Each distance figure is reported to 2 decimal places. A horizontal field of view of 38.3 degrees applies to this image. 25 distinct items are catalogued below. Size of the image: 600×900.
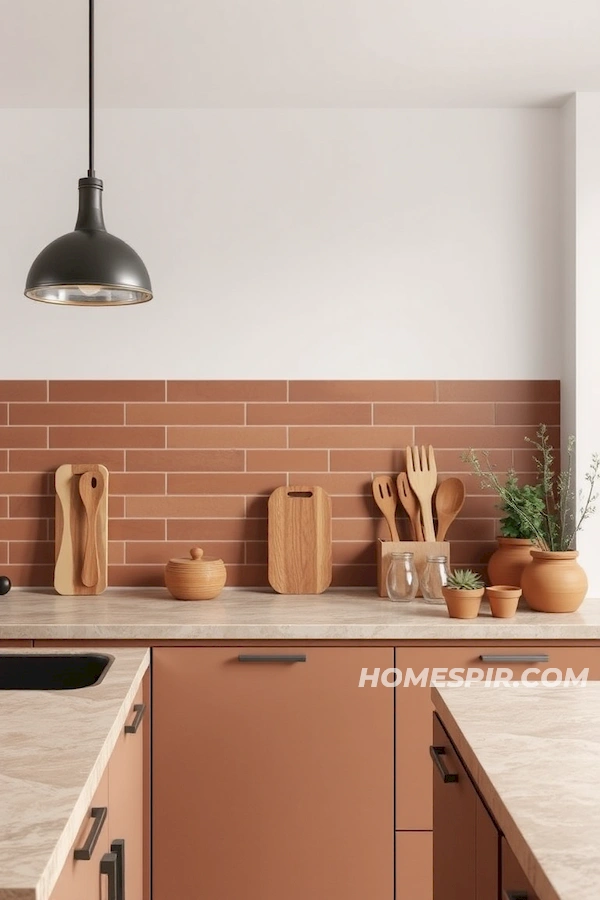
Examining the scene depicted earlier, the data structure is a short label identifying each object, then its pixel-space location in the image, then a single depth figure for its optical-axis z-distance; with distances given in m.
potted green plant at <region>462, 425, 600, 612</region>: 2.73
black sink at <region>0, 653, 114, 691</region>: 2.27
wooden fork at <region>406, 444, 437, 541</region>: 3.11
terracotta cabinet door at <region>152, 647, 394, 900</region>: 2.51
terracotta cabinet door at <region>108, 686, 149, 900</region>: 1.78
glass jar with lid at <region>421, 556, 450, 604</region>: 2.87
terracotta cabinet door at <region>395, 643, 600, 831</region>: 2.54
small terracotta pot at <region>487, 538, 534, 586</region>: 2.95
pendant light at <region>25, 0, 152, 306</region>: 2.04
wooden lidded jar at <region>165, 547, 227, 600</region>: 2.90
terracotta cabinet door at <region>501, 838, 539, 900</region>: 1.18
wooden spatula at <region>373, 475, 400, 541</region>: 3.14
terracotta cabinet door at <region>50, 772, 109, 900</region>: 1.24
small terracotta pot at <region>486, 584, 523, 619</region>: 2.64
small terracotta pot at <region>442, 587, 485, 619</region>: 2.62
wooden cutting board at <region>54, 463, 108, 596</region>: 3.07
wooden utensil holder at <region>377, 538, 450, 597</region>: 3.00
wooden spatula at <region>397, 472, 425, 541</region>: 3.12
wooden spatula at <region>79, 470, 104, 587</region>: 3.07
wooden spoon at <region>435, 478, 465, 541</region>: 3.15
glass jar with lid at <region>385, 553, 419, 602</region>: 2.88
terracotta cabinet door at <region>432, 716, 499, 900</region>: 1.43
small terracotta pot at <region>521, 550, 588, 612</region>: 2.73
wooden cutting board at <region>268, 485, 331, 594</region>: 3.10
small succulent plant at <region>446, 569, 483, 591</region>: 2.64
